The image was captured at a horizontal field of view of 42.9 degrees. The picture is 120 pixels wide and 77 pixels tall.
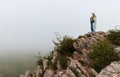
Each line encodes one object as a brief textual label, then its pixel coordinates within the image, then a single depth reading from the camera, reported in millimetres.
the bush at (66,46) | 20744
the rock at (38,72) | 20924
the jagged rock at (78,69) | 17634
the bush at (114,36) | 20687
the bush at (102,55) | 17894
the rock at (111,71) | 15333
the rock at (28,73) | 22812
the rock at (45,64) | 20895
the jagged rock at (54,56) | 20551
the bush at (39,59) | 22680
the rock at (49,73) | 19411
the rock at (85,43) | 20490
